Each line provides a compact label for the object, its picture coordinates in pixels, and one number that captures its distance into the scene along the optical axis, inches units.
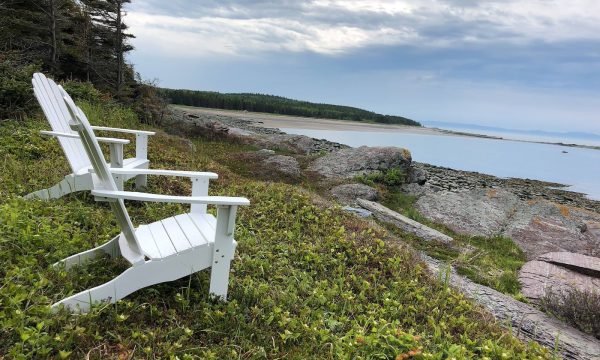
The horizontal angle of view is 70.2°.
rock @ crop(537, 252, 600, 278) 276.5
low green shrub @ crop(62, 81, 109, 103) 449.8
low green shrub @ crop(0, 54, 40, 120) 318.3
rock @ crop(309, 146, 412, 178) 572.4
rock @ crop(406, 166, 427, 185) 595.1
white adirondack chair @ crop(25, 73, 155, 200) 189.0
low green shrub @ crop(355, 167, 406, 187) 539.7
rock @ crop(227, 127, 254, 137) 904.3
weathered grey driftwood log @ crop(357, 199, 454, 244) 325.3
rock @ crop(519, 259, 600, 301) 241.0
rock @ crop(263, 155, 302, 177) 523.5
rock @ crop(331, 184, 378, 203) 438.6
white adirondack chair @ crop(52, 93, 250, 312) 112.2
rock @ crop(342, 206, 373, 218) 306.8
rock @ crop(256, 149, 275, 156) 613.5
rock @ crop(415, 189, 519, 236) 427.5
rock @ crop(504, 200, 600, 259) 376.8
